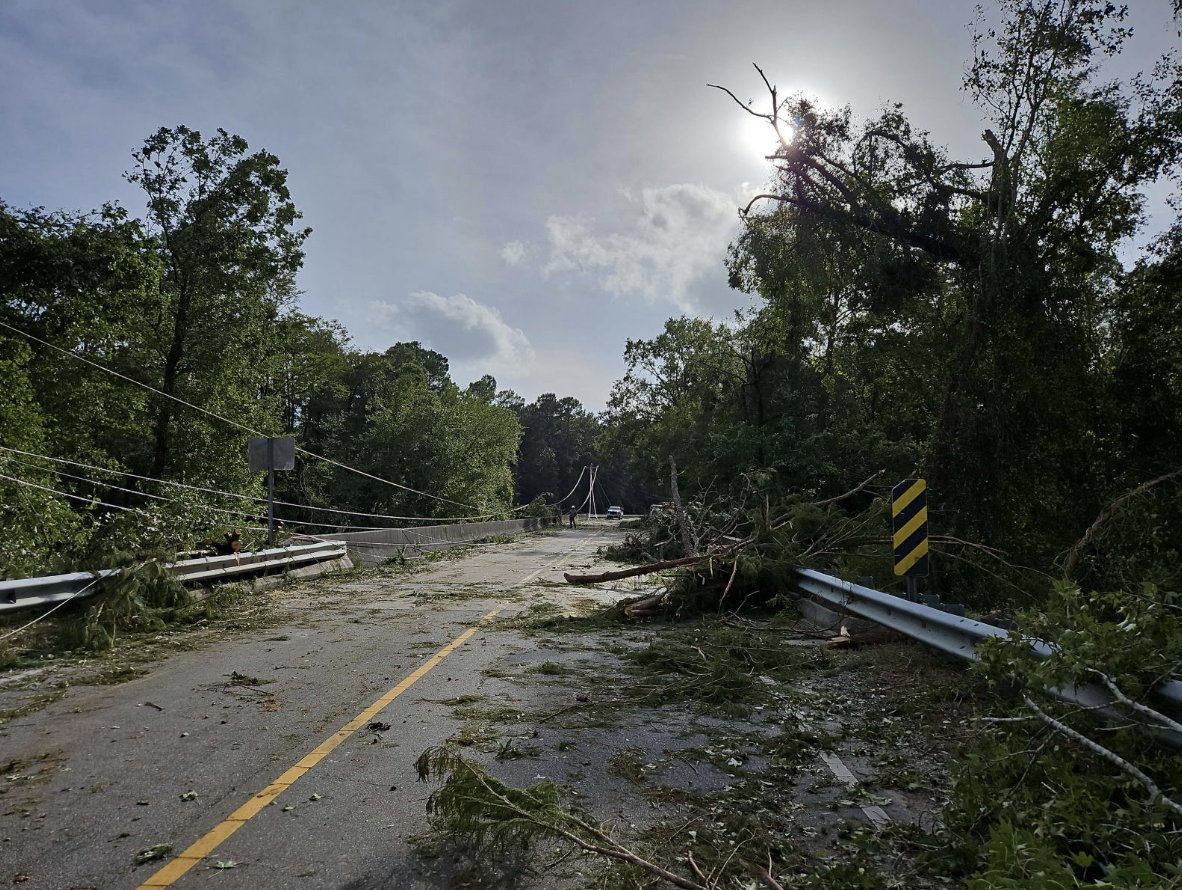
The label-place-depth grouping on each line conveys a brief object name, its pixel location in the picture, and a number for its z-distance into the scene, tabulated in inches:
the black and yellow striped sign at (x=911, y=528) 362.0
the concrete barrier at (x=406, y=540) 861.8
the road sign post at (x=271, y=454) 666.8
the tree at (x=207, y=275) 922.1
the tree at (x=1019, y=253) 633.0
